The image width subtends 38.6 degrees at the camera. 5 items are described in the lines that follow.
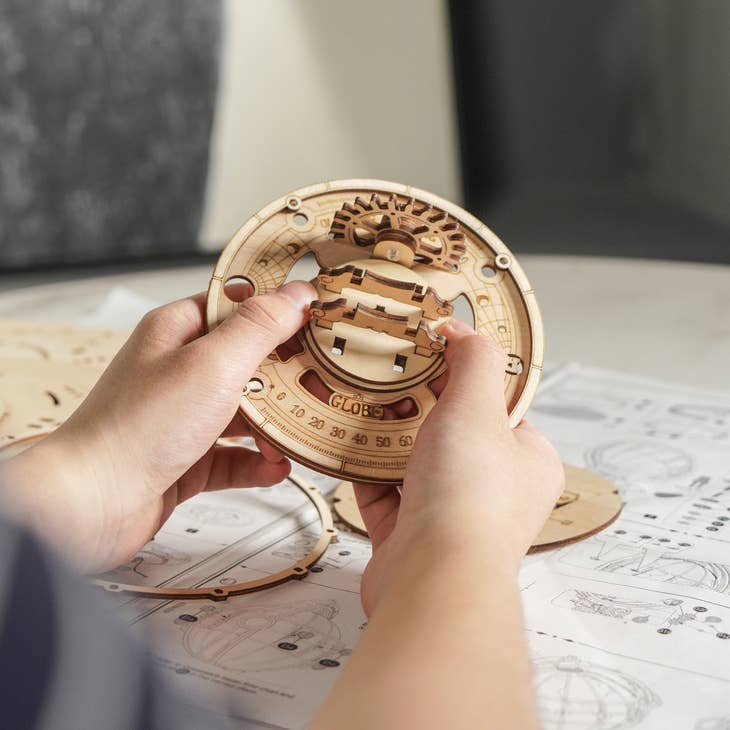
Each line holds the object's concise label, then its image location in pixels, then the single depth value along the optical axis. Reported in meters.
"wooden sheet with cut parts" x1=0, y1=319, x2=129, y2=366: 1.41
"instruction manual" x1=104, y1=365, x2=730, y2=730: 0.71
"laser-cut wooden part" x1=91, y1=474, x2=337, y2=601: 0.84
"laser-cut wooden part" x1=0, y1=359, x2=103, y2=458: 1.14
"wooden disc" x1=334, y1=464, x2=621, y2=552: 0.95
